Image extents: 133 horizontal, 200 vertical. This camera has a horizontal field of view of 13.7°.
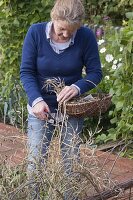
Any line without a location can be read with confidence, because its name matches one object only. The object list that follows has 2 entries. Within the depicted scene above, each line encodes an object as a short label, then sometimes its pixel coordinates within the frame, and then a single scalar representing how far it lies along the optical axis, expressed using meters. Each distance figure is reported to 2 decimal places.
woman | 3.20
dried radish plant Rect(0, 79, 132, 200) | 2.66
